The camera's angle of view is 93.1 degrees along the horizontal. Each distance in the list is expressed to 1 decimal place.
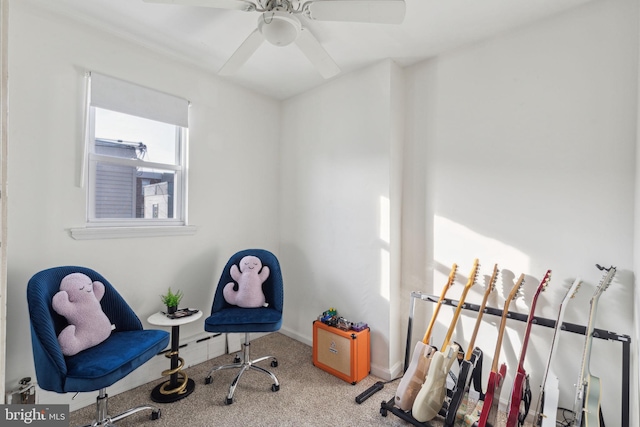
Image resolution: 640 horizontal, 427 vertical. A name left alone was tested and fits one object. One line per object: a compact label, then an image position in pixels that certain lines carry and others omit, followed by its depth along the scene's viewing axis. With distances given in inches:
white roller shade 81.9
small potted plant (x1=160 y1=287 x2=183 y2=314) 87.7
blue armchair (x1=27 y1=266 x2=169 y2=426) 57.6
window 83.4
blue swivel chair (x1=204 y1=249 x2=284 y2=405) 85.8
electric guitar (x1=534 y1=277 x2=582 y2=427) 54.6
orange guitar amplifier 89.5
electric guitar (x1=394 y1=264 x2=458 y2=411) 72.8
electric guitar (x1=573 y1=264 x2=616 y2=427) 51.4
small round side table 80.7
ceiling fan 53.6
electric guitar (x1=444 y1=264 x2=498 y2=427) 64.3
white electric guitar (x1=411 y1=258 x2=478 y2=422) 68.6
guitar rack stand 56.4
